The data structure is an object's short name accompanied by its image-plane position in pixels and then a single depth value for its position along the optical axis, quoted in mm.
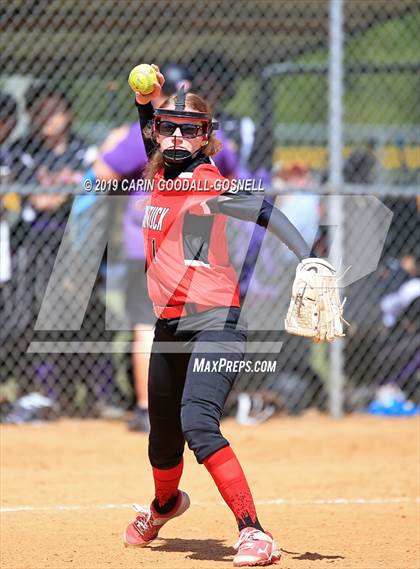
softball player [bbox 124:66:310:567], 8172
